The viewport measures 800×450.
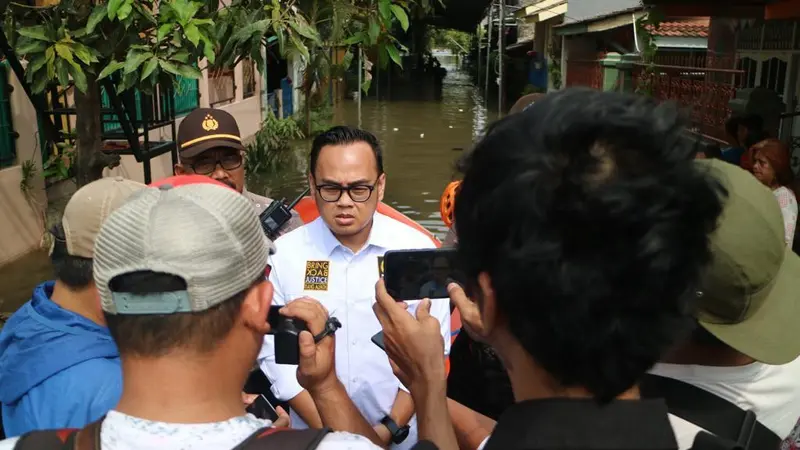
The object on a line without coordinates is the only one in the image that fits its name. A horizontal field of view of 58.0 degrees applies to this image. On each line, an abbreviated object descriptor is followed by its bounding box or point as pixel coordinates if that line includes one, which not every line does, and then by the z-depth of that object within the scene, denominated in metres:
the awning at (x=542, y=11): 16.50
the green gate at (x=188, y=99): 8.42
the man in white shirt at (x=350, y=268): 2.11
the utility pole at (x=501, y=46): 17.28
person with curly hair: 0.90
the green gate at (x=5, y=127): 5.42
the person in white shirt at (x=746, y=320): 1.19
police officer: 3.14
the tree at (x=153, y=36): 2.92
